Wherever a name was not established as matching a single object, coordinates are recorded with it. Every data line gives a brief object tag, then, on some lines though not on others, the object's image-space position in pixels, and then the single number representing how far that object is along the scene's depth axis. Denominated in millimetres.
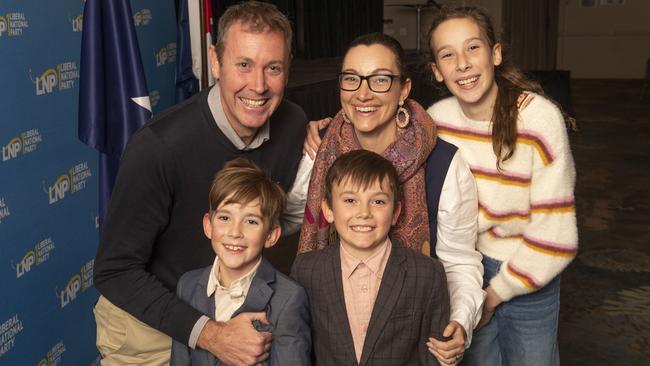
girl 2217
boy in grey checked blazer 2049
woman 2195
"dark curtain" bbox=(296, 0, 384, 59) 14336
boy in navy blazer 2023
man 2141
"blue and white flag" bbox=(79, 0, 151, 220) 3355
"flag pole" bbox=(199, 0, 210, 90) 4230
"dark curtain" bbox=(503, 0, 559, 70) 16609
